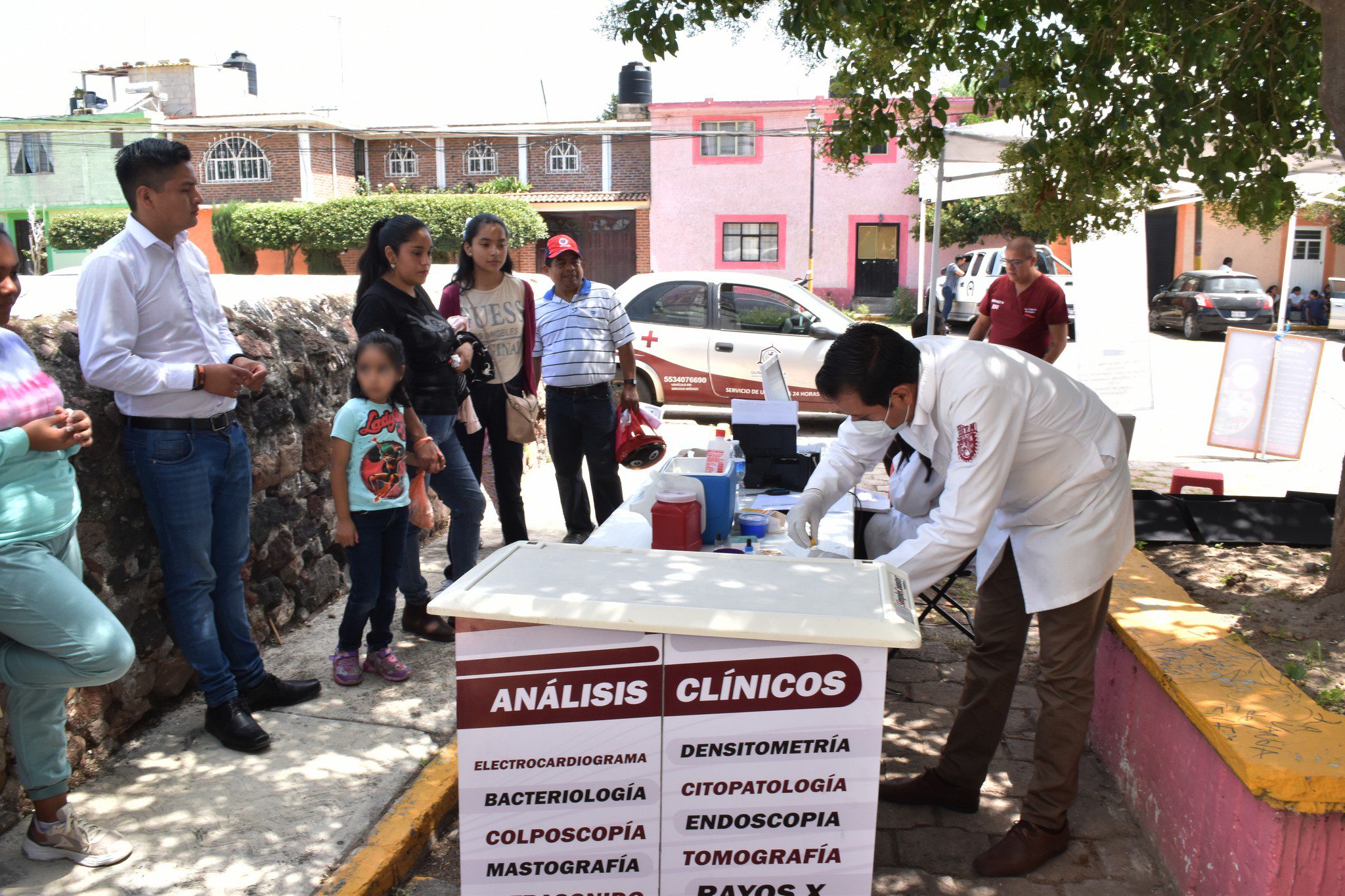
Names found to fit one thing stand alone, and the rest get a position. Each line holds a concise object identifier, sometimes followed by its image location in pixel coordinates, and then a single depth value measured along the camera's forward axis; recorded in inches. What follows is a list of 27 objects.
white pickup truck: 820.6
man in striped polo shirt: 214.1
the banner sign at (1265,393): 334.6
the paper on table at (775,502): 157.5
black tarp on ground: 203.9
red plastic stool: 230.7
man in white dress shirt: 123.0
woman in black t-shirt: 165.6
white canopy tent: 358.6
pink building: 1106.7
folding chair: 172.6
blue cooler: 135.6
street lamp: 1055.7
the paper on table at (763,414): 170.9
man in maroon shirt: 293.0
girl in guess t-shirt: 195.5
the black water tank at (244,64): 1782.7
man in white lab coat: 106.0
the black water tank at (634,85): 1338.6
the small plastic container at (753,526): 141.5
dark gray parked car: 820.6
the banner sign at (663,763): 88.2
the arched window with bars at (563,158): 1243.8
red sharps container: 125.7
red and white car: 389.4
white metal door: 1093.8
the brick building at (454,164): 1199.6
